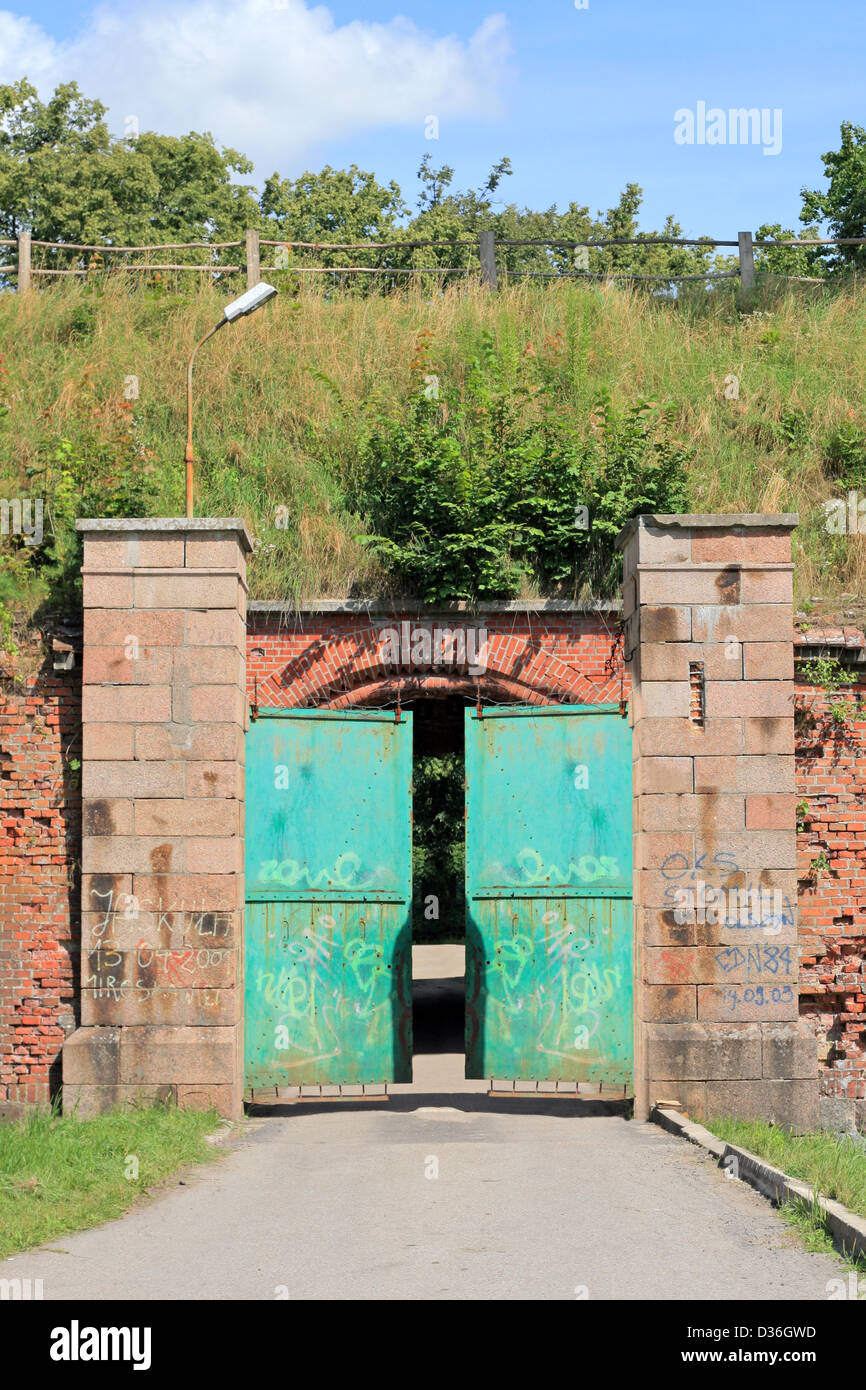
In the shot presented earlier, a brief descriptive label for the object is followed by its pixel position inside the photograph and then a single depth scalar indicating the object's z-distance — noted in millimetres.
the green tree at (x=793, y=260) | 26875
